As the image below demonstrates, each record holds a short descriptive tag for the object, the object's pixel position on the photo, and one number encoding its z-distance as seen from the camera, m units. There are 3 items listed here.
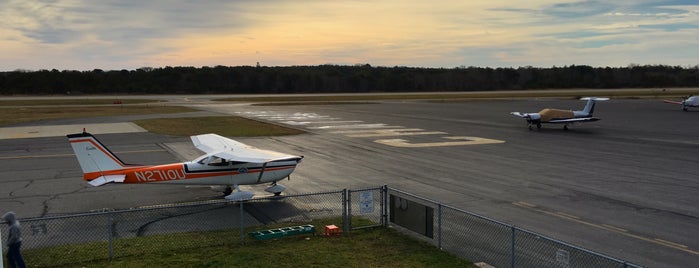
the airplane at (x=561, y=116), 45.09
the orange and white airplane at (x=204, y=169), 17.08
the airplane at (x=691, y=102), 67.34
